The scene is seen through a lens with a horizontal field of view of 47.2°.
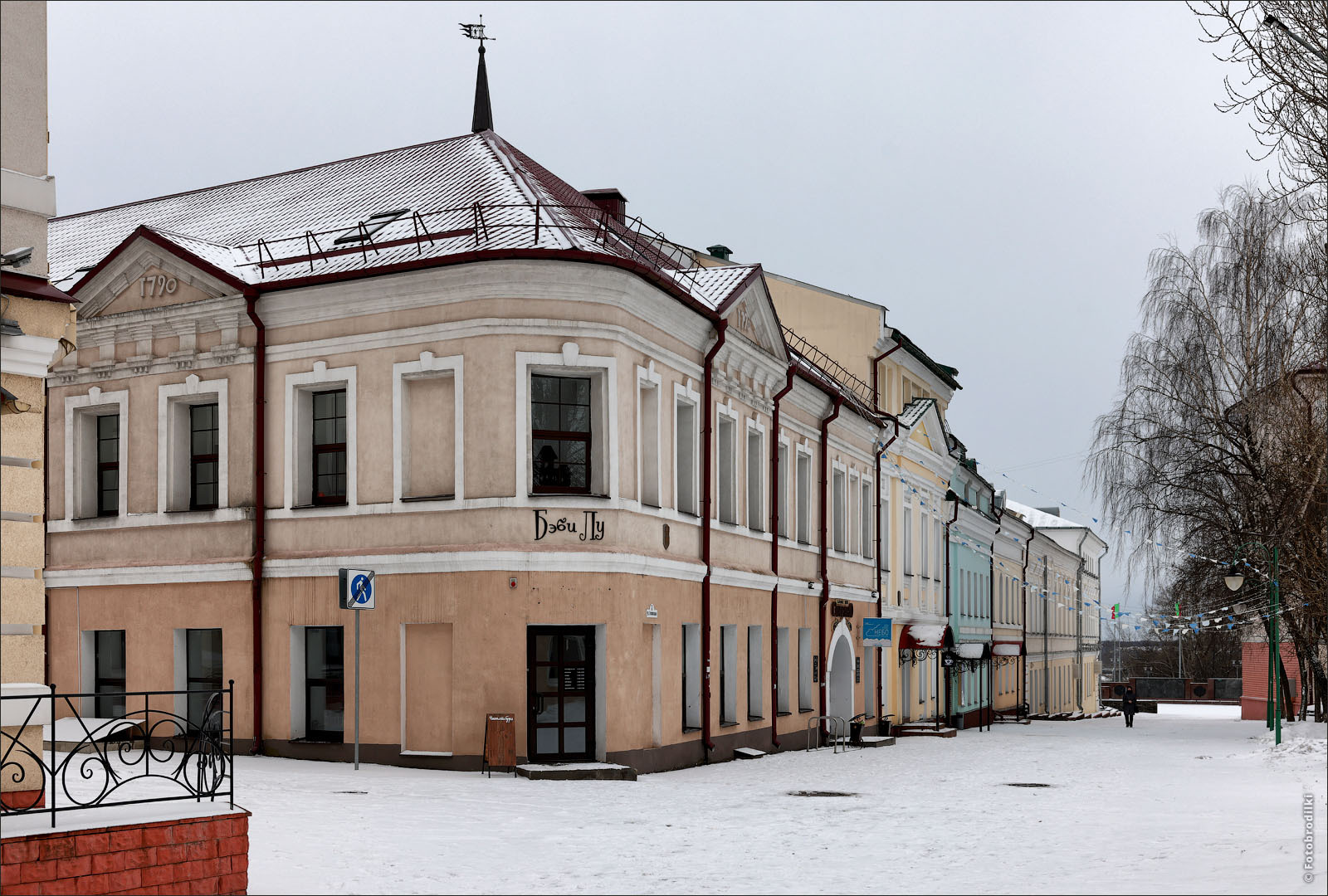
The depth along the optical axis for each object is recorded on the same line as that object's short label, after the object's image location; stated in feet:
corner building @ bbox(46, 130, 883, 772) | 70.28
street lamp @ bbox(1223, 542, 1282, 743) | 112.57
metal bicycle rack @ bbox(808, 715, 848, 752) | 102.73
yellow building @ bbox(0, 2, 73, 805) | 37.11
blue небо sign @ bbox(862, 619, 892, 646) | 116.67
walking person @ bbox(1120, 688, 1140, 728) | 184.34
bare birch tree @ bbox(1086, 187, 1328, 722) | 121.60
